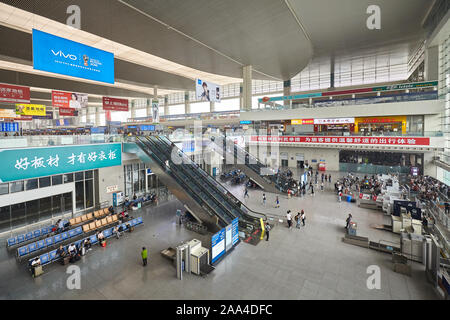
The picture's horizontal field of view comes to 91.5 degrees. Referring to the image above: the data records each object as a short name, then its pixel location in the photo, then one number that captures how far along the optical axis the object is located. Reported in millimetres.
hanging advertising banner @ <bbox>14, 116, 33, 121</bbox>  25273
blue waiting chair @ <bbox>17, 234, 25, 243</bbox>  10706
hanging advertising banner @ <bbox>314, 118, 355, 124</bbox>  24841
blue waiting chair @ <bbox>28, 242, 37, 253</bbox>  9747
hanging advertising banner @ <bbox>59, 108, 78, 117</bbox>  23633
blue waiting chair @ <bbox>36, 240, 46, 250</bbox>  10094
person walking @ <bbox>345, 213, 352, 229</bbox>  12059
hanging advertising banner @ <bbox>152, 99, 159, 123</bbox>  32094
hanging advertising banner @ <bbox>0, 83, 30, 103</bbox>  16495
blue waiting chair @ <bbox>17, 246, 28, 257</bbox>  9367
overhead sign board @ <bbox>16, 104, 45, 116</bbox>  22109
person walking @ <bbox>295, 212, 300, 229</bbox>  12550
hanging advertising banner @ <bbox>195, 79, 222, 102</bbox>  17156
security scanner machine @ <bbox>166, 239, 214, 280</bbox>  8031
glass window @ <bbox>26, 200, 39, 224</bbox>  12883
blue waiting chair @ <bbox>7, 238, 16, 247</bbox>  10310
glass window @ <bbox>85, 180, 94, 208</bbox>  15471
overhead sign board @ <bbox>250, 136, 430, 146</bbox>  20533
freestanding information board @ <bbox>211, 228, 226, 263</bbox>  8922
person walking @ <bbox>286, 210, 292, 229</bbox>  12461
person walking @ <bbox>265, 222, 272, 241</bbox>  11088
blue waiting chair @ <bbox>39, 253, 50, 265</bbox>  8836
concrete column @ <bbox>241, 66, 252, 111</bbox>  30156
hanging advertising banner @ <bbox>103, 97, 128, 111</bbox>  19609
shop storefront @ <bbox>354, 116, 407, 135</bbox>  25667
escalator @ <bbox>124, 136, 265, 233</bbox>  12352
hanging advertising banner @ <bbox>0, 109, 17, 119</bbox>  22812
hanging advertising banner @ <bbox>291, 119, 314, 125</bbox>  27500
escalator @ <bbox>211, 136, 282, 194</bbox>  21000
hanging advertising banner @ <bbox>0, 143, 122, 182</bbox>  10180
